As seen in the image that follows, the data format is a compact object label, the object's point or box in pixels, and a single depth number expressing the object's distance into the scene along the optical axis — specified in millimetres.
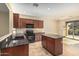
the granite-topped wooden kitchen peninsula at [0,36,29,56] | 863
